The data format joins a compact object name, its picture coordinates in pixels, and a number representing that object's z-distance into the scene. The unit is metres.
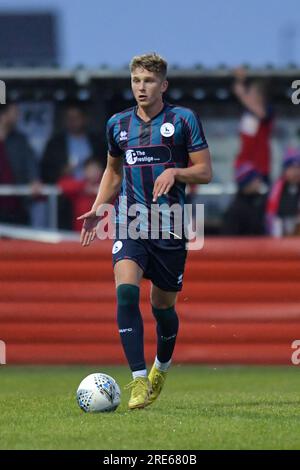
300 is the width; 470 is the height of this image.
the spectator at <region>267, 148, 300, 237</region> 15.88
